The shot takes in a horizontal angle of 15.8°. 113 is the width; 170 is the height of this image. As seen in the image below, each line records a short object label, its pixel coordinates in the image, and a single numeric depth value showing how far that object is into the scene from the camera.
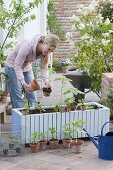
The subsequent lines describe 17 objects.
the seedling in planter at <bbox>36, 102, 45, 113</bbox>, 5.60
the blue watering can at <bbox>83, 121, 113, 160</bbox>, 4.82
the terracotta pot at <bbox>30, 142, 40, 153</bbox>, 5.14
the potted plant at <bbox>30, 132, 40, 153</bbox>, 5.15
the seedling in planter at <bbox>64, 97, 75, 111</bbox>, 5.61
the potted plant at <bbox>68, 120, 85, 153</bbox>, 5.19
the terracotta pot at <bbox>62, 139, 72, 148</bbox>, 5.33
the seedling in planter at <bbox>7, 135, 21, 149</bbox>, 5.11
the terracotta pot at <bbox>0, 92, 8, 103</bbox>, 6.60
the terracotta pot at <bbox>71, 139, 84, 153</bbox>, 5.19
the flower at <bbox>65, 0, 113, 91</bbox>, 7.69
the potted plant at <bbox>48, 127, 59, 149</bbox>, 5.30
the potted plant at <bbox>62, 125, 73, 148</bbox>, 5.33
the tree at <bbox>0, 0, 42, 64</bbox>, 6.71
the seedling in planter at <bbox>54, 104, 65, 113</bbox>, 5.57
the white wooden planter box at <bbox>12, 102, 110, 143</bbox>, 5.30
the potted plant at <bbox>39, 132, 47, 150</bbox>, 5.26
